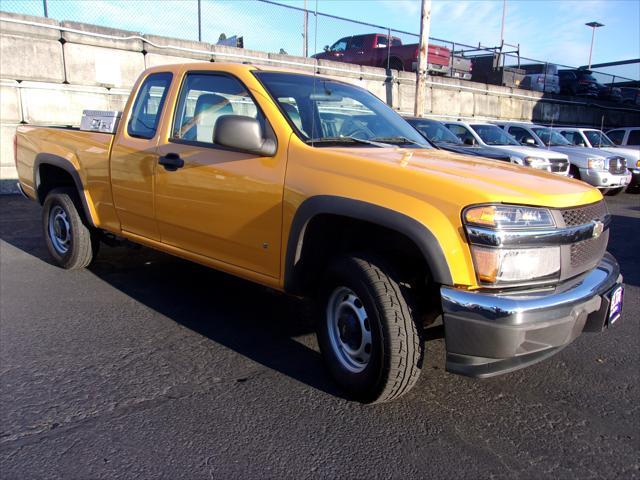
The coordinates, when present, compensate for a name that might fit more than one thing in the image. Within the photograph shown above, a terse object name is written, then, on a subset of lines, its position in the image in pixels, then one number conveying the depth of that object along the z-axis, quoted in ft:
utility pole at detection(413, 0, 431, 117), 47.57
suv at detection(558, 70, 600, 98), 92.12
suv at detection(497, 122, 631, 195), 39.19
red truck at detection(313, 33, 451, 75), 61.82
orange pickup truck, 8.54
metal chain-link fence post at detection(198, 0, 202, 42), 43.86
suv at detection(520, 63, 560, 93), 83.56
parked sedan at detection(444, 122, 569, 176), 35.14
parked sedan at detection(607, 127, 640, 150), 50.70
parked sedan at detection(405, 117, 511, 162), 33.96
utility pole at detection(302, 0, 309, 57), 50.18
